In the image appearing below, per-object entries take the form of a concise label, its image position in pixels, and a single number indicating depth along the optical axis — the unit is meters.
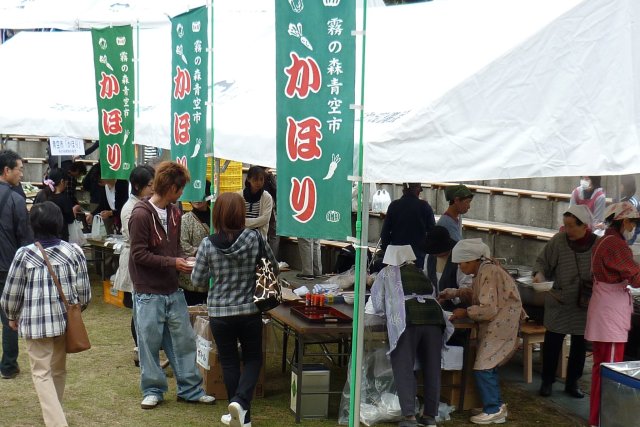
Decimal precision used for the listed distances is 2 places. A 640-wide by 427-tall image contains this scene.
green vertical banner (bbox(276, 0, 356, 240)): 5.46
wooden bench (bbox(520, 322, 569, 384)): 8.23
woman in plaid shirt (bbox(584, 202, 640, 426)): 6.51
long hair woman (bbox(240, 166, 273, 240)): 10.20
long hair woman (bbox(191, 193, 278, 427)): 6.24
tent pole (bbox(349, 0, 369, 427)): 5.43
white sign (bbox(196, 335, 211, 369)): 7.36
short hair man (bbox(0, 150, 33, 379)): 7.68
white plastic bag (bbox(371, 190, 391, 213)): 15.62
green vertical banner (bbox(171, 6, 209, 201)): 7.79
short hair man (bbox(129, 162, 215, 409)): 6.66
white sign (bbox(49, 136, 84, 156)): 14.03
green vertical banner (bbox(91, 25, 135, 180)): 9.80
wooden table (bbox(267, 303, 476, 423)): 6.80
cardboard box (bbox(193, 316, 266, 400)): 7.39
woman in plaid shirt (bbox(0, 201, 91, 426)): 6.02
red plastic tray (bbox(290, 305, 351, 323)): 6.95
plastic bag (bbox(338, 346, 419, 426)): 6.93
